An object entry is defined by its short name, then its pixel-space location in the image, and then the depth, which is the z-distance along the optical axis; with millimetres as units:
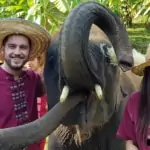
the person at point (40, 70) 3066
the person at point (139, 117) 2383
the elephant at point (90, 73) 2211
